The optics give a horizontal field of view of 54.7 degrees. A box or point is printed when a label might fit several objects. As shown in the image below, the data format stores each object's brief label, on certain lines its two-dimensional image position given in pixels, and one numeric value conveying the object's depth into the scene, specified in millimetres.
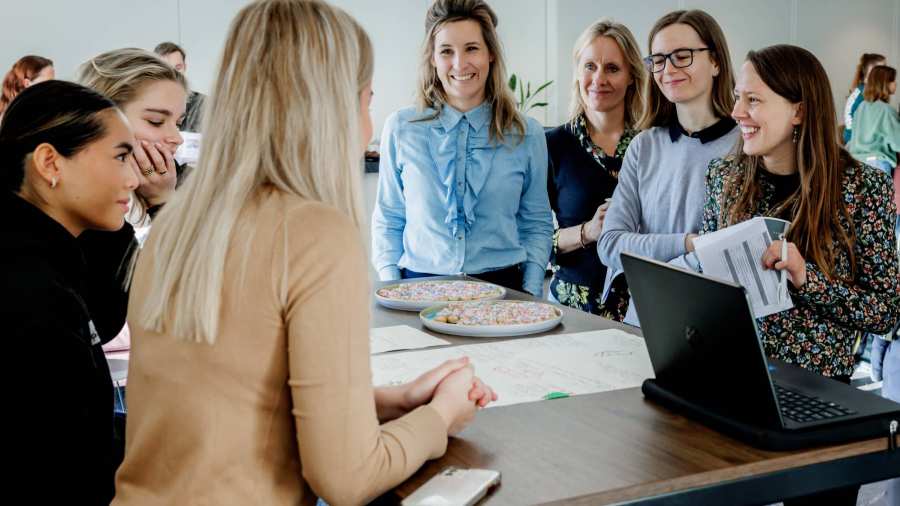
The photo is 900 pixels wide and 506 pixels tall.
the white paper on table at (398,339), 1792
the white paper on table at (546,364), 1500
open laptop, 1176
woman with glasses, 2271
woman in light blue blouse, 2615
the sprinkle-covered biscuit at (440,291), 2193
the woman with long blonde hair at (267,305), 1035
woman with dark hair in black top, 1274
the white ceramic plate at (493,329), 1852
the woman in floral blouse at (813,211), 1816
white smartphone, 1033
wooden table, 1086
